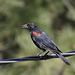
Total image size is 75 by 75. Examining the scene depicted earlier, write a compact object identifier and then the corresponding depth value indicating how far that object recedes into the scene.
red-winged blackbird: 10.03
